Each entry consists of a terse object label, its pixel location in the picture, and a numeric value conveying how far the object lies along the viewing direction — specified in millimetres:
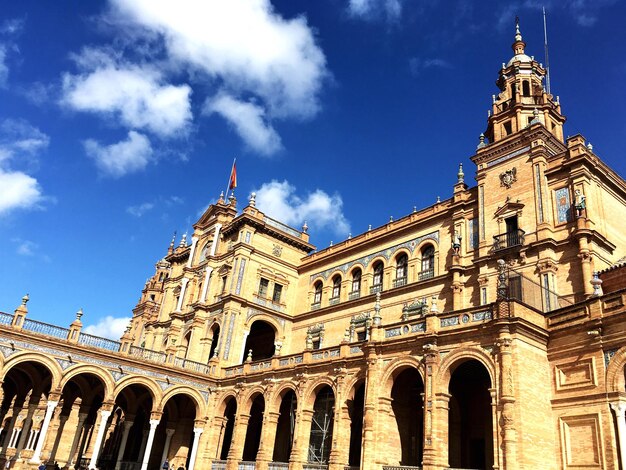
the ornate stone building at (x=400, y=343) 17859
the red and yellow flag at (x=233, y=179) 41562
